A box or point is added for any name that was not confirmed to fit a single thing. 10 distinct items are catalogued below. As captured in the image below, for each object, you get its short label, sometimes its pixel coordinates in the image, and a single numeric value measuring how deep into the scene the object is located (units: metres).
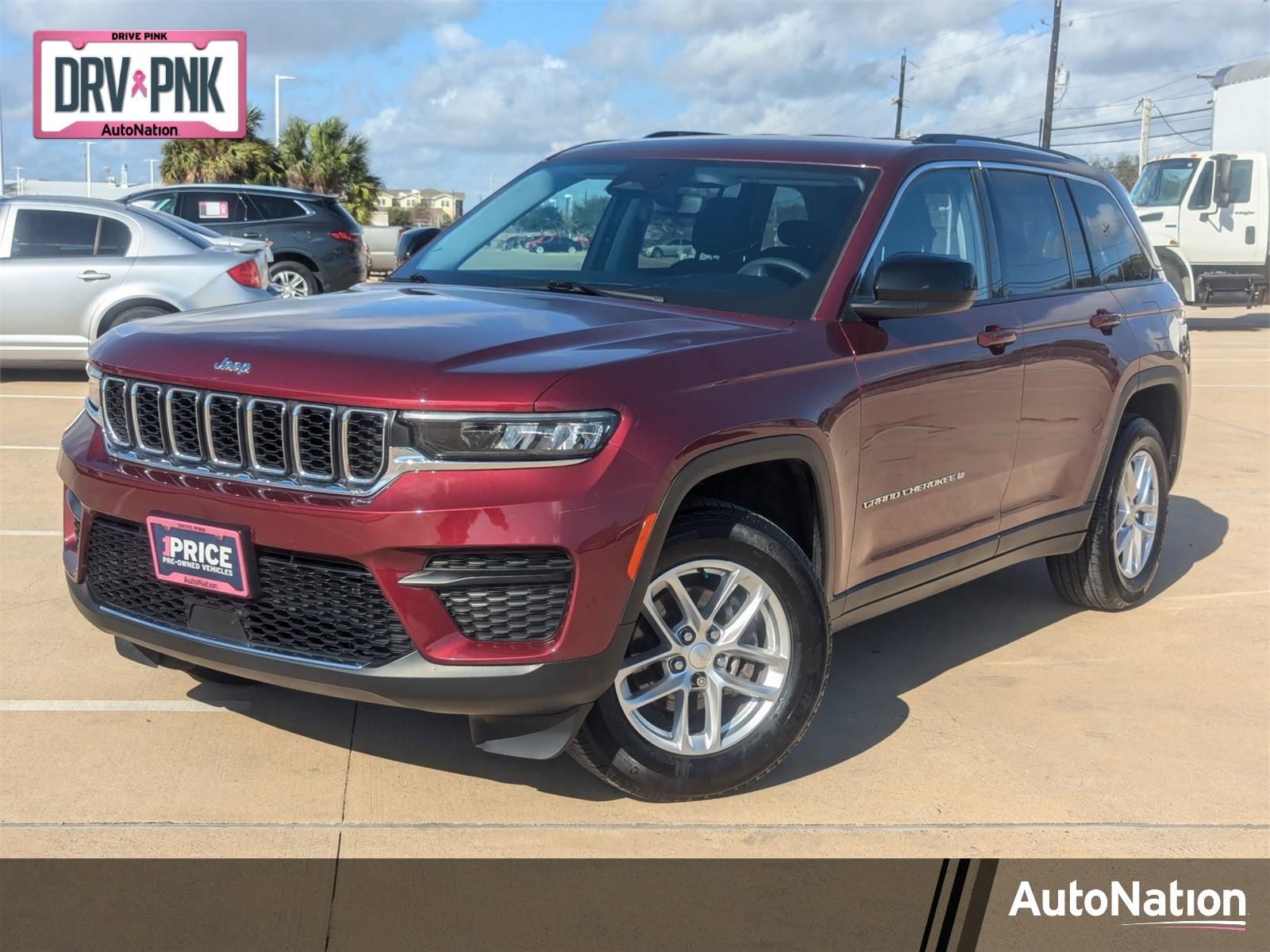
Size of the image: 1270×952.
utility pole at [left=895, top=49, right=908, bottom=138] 71.44
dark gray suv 17.75
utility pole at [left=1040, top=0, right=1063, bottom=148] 41.09
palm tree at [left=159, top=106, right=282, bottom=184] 38.56
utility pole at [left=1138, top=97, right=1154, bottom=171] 45.59
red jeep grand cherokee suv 3.41
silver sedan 11.46
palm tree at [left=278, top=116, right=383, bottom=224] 42.12
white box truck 21.69
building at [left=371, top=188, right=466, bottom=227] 66.56
